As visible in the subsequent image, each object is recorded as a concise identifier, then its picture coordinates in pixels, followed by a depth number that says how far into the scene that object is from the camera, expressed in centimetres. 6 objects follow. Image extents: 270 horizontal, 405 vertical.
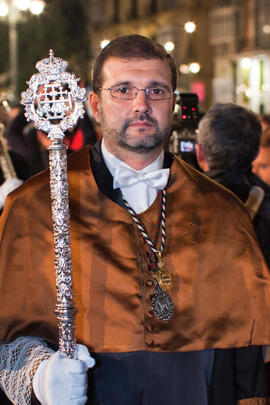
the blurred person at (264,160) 513
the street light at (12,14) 1548
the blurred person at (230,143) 391
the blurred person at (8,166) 370
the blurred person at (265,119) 708
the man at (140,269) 262
